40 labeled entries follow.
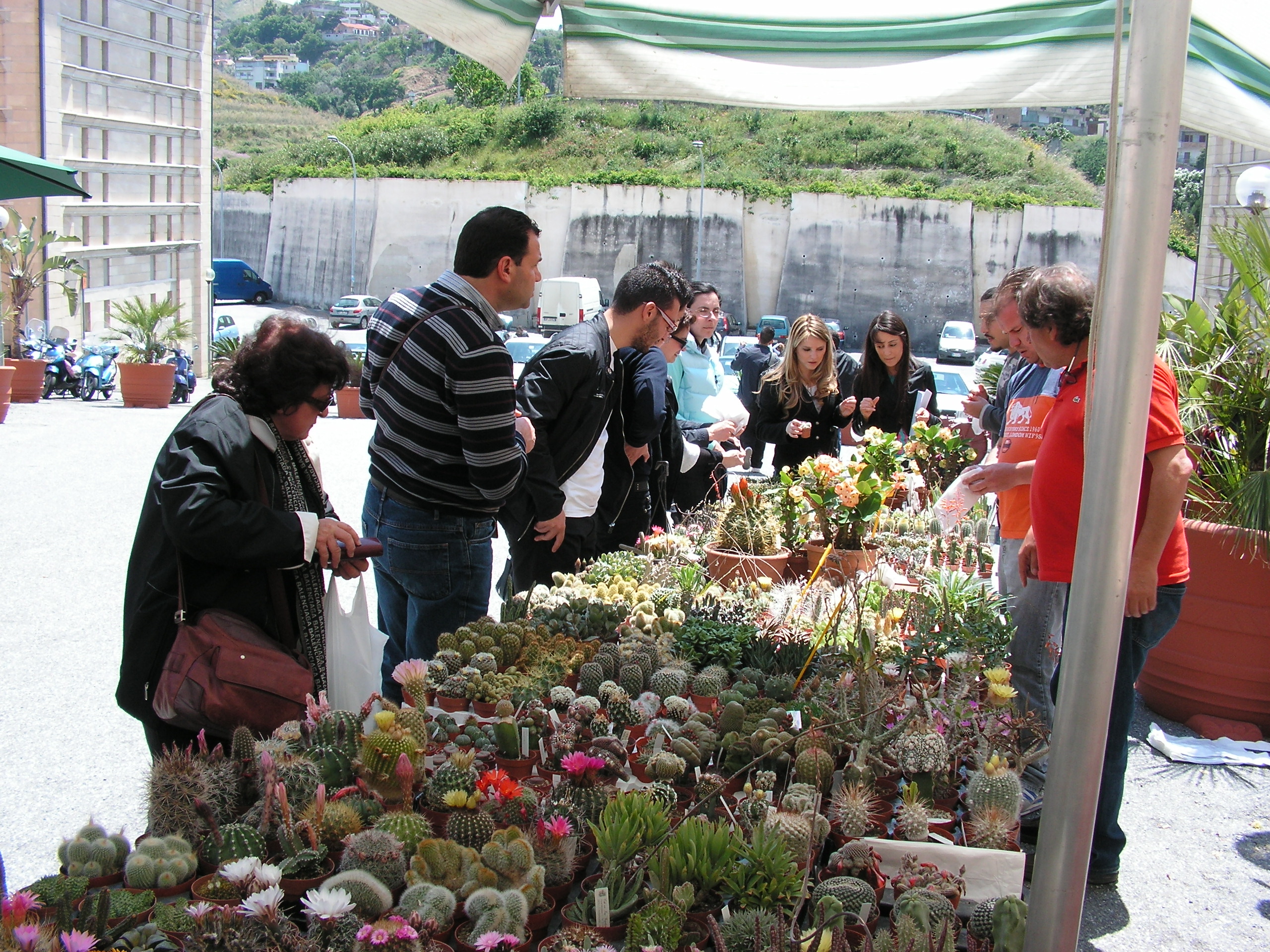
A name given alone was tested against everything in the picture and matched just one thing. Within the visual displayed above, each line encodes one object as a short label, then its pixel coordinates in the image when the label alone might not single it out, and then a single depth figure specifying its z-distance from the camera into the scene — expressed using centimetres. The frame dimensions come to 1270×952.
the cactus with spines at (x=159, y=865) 172
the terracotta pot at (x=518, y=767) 228
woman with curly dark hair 227
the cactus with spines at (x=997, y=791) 213
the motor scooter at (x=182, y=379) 1656
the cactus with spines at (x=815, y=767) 213
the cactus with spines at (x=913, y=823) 205
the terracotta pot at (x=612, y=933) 169
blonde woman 548
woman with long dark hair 573
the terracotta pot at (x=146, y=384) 1542
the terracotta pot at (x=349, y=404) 1582
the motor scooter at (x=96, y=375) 1639
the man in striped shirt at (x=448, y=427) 291
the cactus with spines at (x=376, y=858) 175
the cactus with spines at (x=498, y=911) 164
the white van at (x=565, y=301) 3462
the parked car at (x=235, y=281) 4303
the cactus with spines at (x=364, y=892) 166
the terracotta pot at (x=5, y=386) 1240
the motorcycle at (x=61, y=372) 1642
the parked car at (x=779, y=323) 3475
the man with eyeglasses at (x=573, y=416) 372
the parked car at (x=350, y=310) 3634
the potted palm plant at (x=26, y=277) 1534
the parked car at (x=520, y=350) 2269
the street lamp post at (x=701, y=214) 4119
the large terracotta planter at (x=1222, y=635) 392
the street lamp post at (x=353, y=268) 4425
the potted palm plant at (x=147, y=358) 1545
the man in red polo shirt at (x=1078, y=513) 256
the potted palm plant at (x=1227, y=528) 392
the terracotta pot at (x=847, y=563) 409
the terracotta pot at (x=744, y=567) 407
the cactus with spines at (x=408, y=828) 186
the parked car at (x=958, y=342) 3388
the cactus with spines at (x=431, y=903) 165
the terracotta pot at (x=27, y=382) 1521
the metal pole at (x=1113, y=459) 138
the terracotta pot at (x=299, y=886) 175
